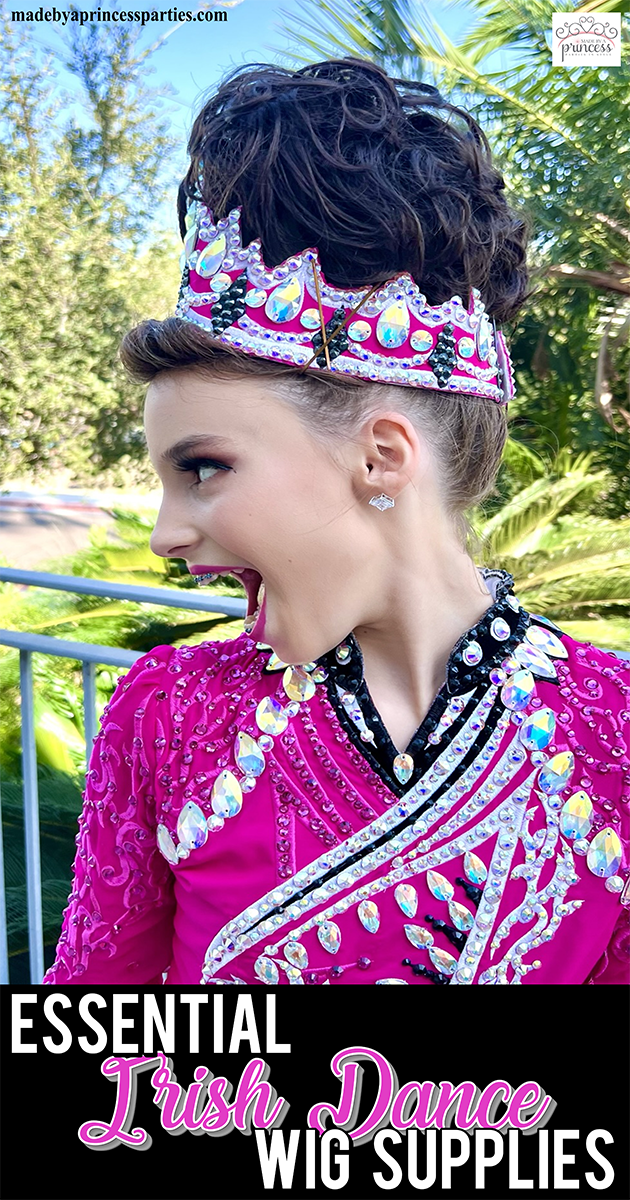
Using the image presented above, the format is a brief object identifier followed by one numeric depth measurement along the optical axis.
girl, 0.91
